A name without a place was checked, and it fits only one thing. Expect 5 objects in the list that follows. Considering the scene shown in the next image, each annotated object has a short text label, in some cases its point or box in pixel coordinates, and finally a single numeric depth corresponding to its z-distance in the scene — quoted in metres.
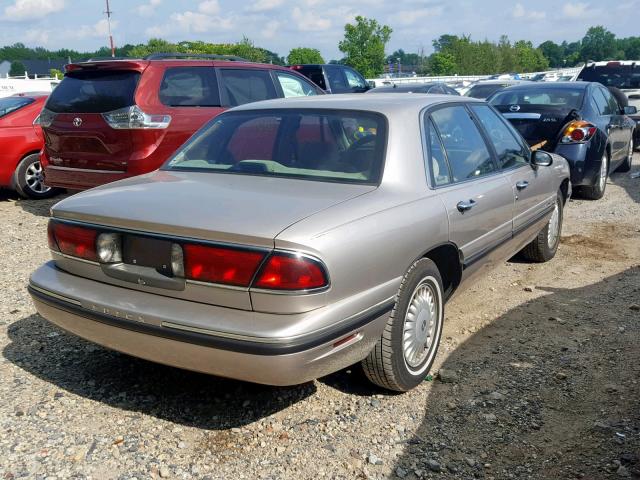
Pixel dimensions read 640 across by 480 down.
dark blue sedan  8.30
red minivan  6.84
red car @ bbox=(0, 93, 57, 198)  8.82
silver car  2.74
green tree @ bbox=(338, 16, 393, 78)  59.69
